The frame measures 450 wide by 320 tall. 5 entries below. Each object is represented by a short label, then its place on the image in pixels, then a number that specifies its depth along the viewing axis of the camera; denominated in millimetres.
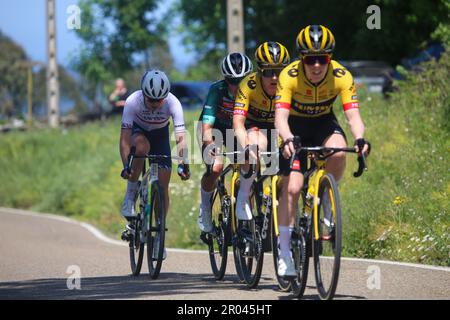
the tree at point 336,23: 27645
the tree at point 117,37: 46438
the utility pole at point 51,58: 34281
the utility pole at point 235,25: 19766
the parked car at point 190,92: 31203
